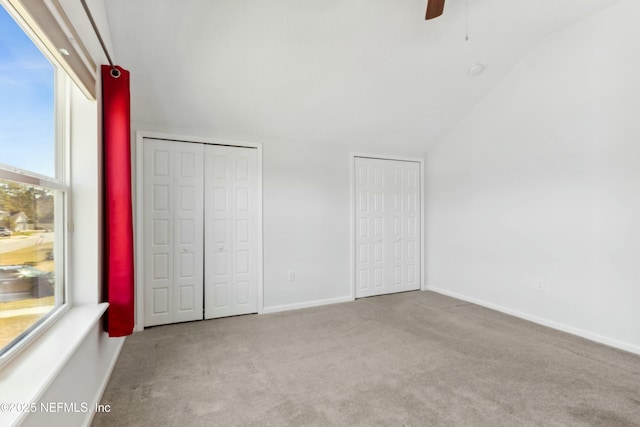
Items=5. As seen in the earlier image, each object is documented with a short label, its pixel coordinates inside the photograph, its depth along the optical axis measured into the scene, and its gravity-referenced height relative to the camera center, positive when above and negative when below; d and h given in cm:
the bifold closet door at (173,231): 333 -23
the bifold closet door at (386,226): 448 -23
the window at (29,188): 130 +12
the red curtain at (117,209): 210 +2
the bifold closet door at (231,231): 360 -24
